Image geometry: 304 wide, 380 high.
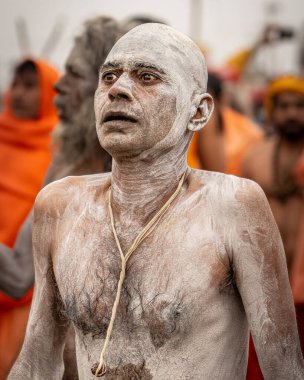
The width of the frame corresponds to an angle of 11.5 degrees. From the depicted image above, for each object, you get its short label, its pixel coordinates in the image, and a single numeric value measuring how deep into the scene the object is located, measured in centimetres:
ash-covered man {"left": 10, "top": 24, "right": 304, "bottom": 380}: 456
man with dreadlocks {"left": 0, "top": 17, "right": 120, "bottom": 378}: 664
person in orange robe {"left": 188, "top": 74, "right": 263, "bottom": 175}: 1080
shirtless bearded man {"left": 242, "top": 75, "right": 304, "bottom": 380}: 1089
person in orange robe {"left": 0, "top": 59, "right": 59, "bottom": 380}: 819
